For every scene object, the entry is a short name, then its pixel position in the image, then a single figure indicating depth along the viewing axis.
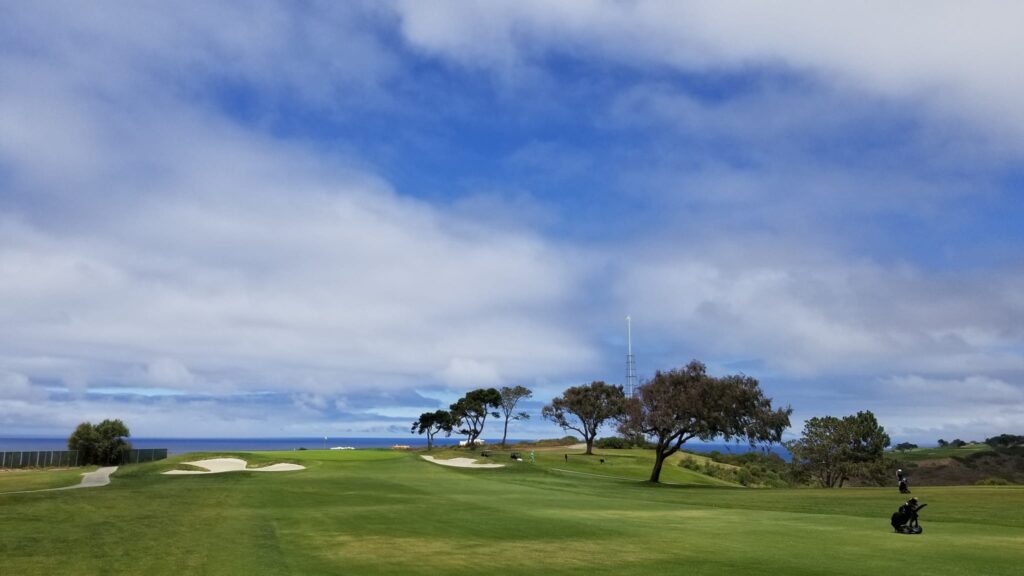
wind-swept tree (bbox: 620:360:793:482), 52.00
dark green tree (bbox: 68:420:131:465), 58.22
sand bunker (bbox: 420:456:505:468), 68.50
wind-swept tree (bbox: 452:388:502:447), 107.38
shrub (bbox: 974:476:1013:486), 54.94
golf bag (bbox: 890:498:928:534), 22.33
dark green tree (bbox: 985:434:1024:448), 136.81
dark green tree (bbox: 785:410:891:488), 72.94
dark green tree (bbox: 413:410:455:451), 114.31
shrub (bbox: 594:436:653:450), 118.50
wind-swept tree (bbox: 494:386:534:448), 110.31
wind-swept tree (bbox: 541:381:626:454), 95.38
